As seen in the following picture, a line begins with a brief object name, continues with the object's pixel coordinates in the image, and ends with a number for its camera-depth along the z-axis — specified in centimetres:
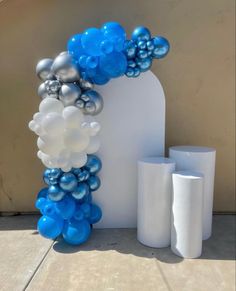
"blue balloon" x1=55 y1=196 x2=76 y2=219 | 261
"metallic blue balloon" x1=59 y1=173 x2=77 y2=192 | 257
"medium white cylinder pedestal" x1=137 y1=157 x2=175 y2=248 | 267
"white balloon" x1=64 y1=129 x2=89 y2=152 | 243
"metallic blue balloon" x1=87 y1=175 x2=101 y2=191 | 277
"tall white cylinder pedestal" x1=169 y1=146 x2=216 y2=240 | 282
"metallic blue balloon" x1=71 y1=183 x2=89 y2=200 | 264
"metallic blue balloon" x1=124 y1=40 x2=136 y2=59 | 257
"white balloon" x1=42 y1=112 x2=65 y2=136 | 236
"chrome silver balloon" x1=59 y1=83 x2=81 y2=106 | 252
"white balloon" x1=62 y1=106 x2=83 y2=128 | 240
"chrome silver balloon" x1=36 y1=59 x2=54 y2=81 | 263
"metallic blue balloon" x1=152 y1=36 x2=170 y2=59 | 255
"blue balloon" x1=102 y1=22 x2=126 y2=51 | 248
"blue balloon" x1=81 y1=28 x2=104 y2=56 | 247
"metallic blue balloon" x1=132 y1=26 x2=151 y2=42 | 254
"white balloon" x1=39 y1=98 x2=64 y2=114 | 243
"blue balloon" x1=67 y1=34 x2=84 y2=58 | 258
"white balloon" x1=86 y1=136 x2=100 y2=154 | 264
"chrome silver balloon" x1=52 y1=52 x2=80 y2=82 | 251
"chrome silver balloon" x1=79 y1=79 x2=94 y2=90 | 263
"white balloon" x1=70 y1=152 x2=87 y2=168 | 254
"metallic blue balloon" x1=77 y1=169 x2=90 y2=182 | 264
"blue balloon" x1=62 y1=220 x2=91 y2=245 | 266
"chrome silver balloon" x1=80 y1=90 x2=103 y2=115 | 259
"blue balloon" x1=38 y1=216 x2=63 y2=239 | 266
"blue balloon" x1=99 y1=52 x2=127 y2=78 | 250
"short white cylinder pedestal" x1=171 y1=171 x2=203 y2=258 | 250
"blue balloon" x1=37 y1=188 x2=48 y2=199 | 290
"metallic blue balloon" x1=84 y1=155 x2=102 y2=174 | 274
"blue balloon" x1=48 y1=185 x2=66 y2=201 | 260
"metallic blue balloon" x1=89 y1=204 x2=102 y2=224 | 290
